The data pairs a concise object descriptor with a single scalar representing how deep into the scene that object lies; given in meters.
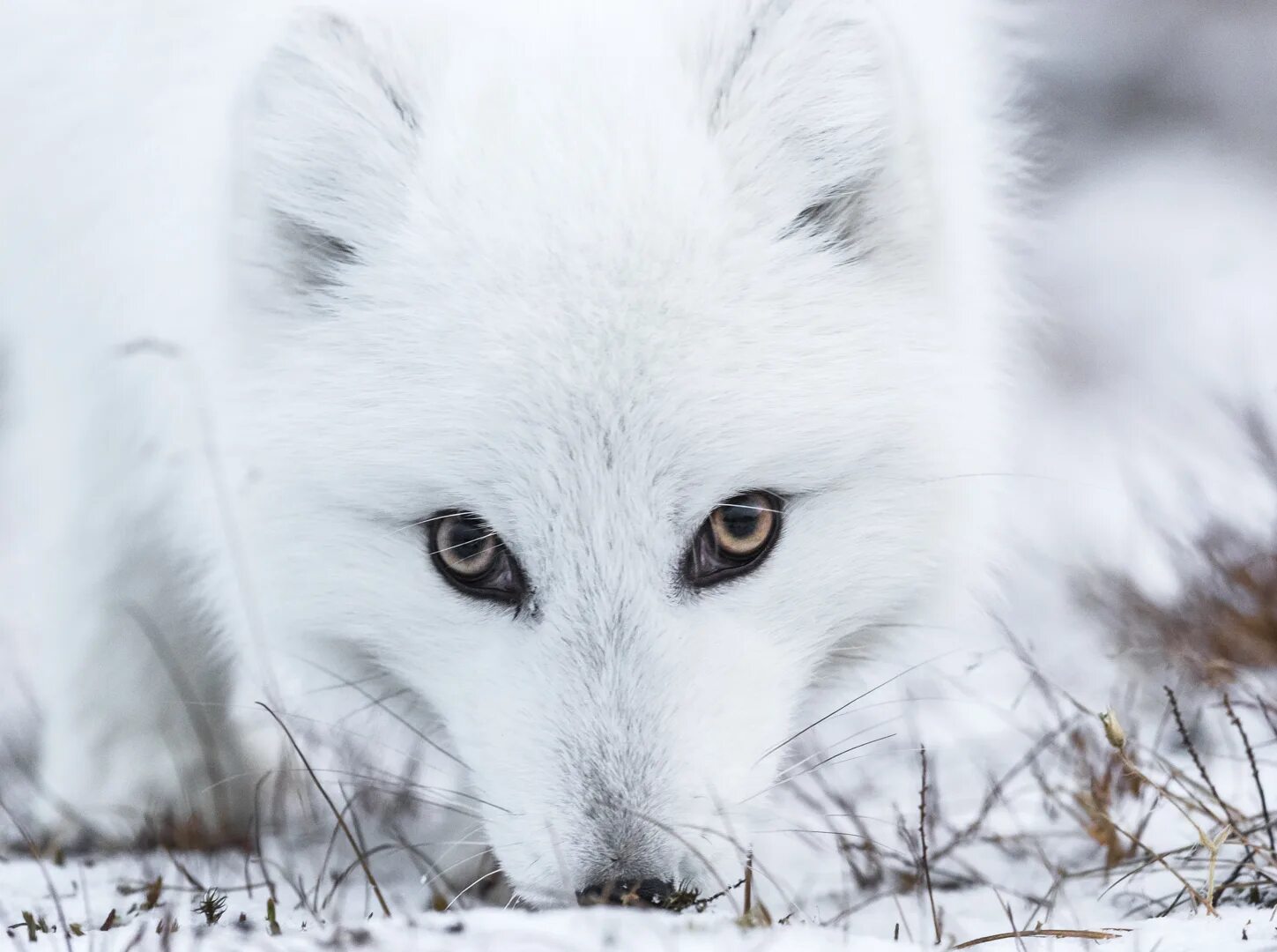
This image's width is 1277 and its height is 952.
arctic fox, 4.48
